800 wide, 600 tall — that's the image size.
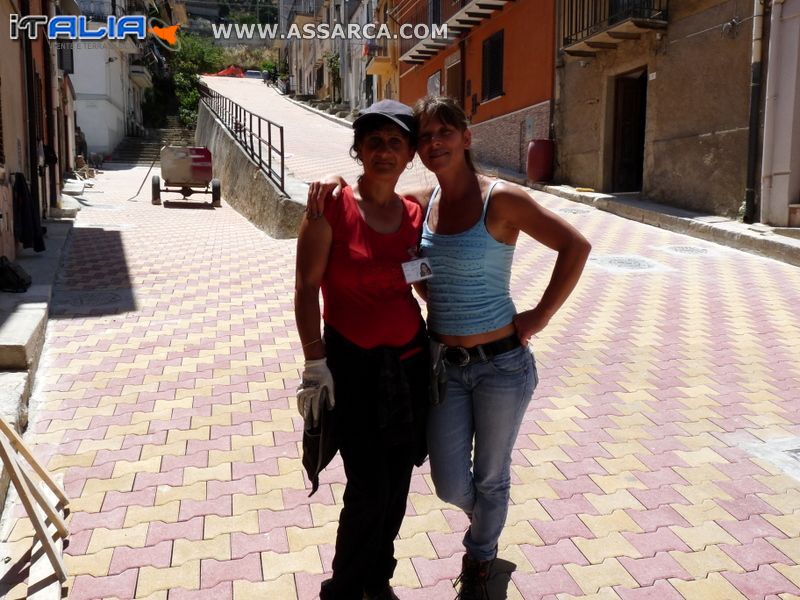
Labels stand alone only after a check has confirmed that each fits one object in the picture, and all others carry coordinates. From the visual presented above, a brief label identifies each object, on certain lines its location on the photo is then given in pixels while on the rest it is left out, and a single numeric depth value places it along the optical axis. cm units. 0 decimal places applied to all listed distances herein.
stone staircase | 2853
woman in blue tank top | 231
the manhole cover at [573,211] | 1304
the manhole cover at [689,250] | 964
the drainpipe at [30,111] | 986
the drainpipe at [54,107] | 1285
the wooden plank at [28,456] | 292
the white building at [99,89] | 2747
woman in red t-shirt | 218
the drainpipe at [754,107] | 994
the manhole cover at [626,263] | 861
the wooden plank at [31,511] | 259
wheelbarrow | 1573
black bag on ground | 610
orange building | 1645
